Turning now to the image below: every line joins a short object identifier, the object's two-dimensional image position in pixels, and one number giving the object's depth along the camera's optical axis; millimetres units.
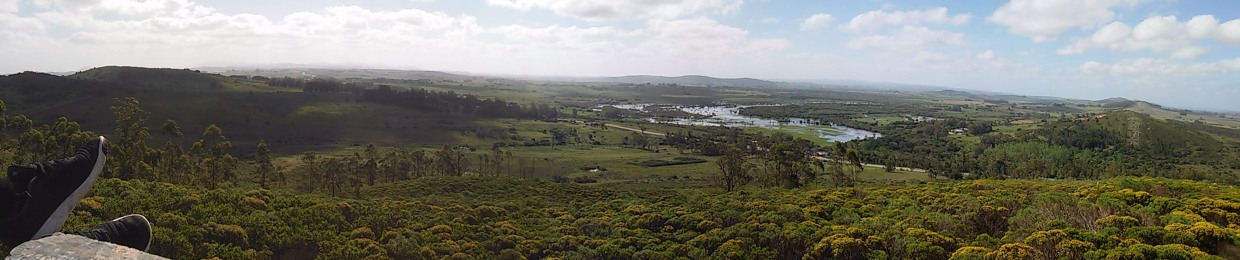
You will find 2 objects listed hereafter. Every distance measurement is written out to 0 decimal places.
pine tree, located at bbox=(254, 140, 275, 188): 58216
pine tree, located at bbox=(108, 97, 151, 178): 43844
